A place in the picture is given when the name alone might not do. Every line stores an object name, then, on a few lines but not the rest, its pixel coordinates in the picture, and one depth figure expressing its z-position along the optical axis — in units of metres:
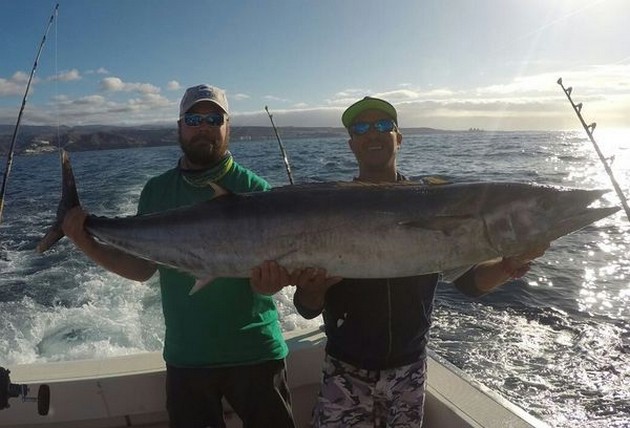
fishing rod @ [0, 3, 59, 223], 4.49
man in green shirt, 2.83
